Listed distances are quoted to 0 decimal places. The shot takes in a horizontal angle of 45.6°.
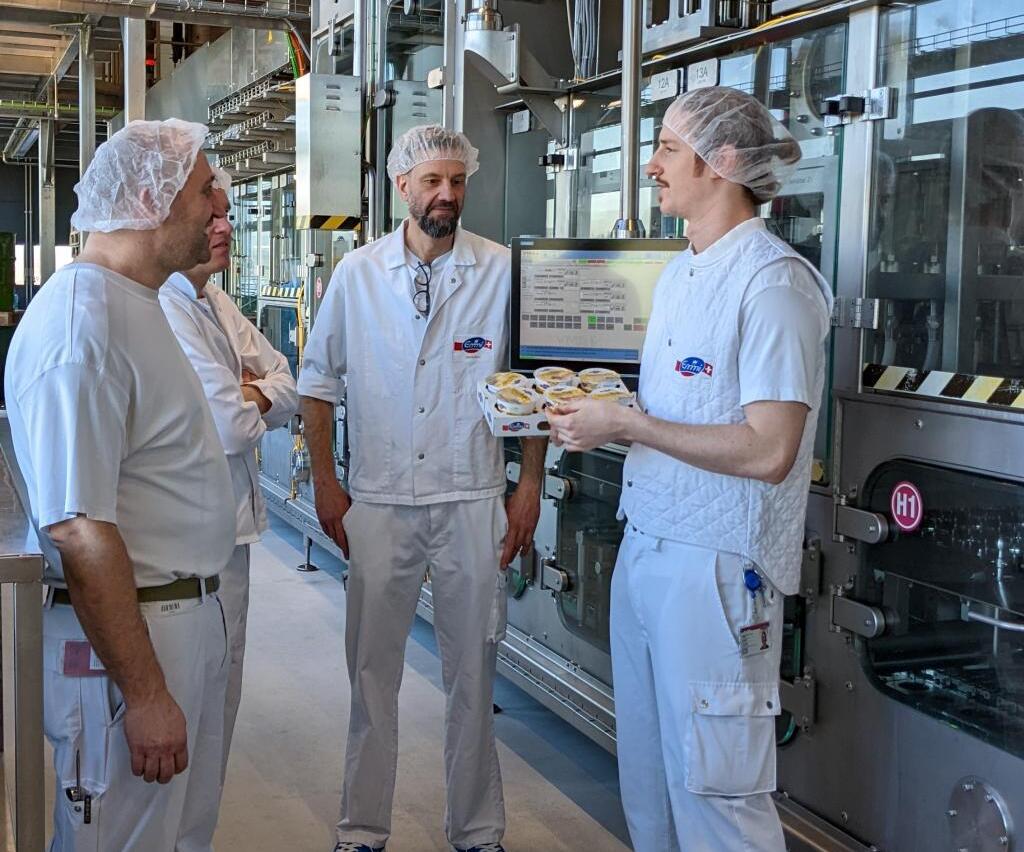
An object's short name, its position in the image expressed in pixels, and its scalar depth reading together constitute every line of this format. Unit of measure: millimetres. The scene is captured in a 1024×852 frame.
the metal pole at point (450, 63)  3922
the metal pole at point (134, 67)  5773
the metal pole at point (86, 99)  6325
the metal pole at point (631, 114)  2756
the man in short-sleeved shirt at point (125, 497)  1725
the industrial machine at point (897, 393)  2314
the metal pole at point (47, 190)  8938
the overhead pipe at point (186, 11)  5562
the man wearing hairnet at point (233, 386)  2598
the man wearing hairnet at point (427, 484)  2836
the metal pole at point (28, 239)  13102
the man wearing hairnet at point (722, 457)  2047
